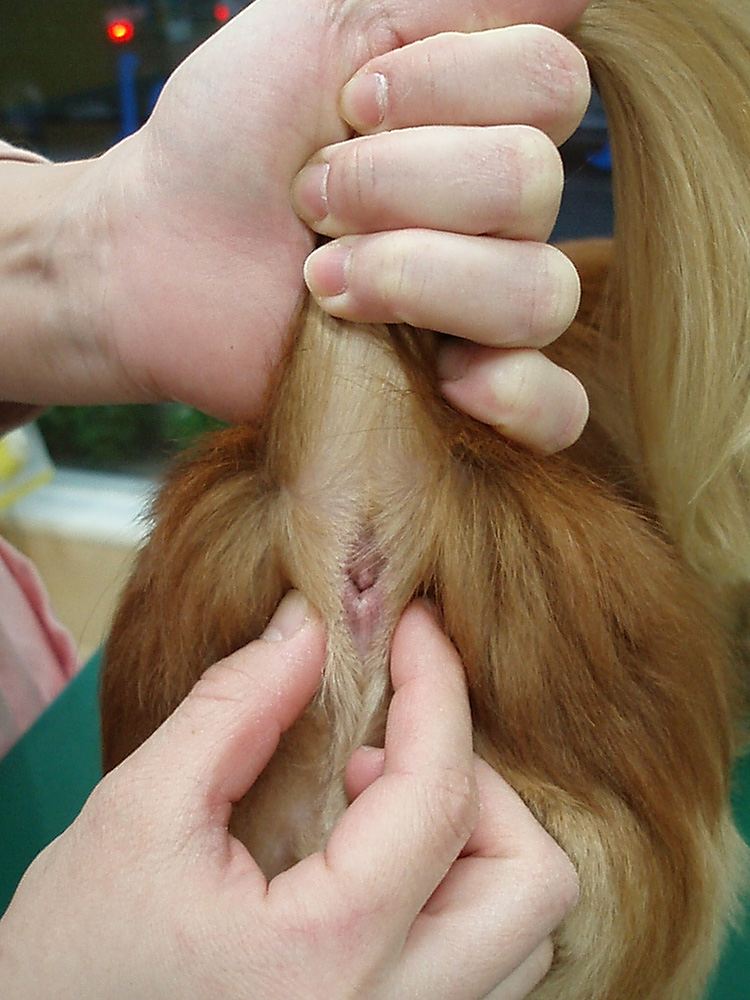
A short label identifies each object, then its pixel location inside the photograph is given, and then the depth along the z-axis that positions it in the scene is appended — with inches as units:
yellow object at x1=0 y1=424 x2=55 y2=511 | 27.4
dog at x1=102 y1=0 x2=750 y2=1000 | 9.4
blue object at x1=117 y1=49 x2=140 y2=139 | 28.1
